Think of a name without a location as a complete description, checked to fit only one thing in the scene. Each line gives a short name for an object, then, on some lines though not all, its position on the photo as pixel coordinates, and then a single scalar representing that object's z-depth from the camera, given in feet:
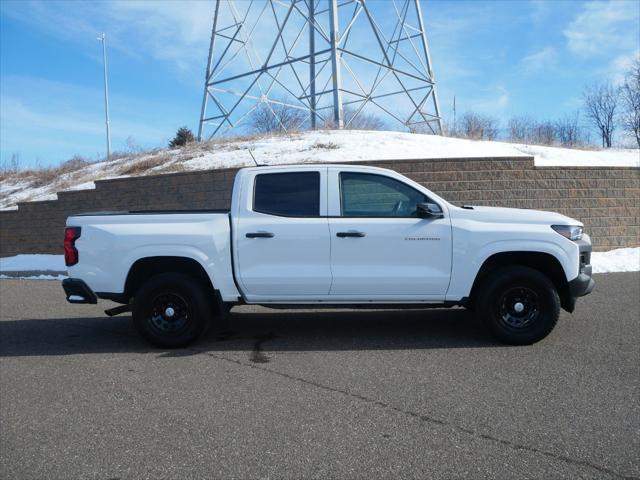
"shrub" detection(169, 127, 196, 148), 99.05
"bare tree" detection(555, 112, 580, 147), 129.06
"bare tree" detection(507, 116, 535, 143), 79.31
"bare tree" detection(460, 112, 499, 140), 79.44
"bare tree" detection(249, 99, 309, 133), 132.98
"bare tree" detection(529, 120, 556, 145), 111.34
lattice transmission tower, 76.95
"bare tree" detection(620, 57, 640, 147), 109.09
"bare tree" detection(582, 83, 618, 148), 125.18
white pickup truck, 20.22
